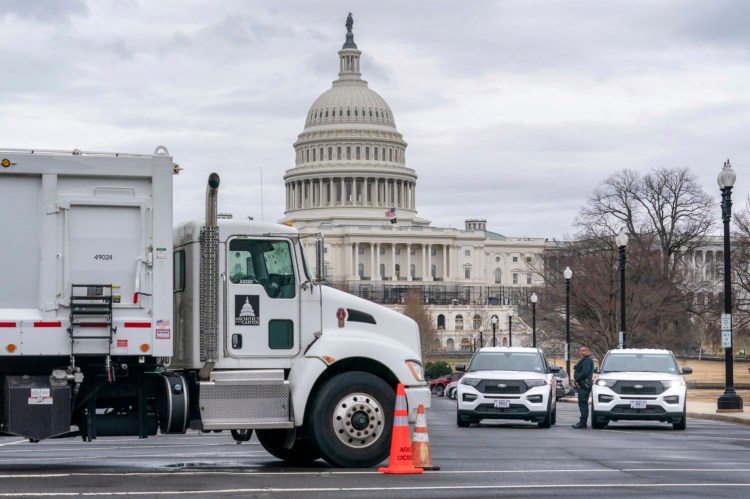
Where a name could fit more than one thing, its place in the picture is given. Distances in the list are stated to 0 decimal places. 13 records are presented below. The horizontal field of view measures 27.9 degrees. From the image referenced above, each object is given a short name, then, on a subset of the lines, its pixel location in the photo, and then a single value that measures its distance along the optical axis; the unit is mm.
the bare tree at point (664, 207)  94000
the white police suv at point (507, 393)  29375
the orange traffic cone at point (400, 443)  16453
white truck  16094
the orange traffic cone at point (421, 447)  17000
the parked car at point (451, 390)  58738
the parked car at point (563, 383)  54688
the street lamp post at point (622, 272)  45578
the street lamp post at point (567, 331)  56588
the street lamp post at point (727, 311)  36625
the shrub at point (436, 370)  88312
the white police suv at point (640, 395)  29172
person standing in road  29578
